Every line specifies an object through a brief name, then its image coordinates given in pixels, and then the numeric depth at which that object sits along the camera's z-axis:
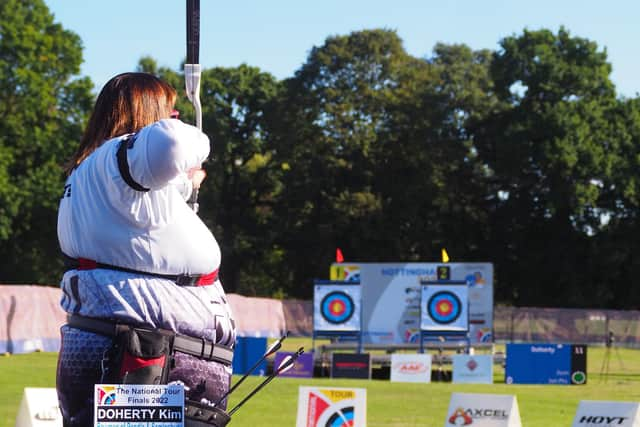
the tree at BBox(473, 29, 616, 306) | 54.47
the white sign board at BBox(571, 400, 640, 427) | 9.42
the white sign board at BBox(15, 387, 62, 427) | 9.74
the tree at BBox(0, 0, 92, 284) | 51.88
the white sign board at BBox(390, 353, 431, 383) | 25.64
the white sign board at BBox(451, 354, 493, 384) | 25.45
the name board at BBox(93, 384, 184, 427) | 3.30
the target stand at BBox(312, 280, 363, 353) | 29.08
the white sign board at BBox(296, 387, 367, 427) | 10.14
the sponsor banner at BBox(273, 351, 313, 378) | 26.48
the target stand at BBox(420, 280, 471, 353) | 28.59
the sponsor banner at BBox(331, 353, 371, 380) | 26.16
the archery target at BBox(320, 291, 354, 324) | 29.11
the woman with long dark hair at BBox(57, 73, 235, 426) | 3.57
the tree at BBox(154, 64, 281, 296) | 60.00
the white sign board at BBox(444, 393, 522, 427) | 10.47
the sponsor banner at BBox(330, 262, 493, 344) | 31.44
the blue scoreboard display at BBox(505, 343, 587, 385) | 25.16
